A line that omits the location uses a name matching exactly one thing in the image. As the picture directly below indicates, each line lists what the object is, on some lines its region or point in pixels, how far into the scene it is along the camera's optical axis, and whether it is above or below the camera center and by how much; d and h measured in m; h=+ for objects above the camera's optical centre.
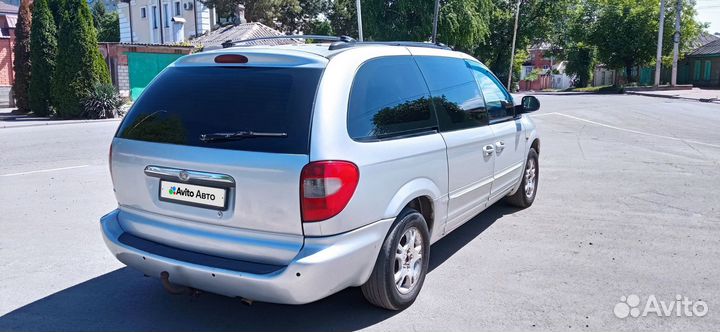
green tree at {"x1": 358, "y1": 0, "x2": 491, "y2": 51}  42.19 +4.16
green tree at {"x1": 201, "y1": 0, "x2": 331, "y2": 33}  46.28 +5.47
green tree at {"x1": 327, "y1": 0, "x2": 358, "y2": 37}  50.38 +5.13
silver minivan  3.33 -0.57
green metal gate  27.88 +0.57
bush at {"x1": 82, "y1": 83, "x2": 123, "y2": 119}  21.33 -0.82
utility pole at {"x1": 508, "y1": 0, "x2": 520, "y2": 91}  48.83 +2.71
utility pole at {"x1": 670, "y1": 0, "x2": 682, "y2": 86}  38.53 +2.72
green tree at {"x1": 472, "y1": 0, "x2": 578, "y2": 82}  56.16 +4.83
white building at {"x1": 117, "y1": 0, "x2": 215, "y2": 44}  48.94 +5.15
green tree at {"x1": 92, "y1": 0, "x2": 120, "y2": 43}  66.94 +6.37
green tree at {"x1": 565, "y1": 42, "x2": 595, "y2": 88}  53.81 +1.46
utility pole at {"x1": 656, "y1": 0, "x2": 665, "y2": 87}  38.42 +2.00
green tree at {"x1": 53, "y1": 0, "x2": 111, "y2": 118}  21.41 +0.61
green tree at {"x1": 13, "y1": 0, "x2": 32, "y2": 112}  23.72 +1.11
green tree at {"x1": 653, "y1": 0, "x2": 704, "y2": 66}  44.09 +3.83
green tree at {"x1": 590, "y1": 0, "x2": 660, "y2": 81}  45.09 +3.47
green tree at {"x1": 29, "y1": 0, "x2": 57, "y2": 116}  22.30 +0.94
